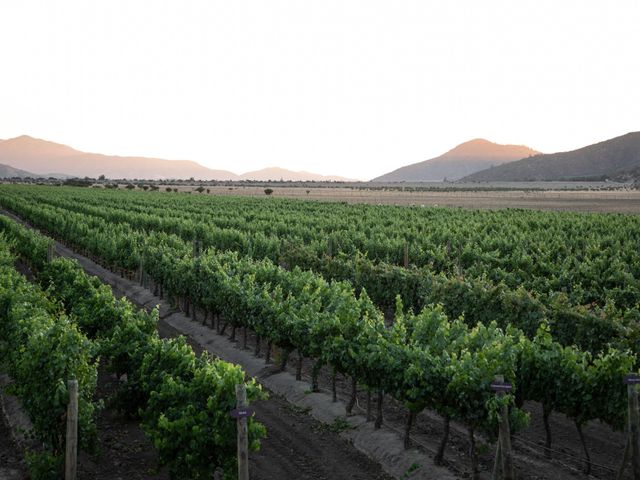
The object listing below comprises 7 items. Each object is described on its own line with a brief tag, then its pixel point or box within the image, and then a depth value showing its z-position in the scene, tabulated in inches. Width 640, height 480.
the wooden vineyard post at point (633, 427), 397.4
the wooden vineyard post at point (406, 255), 1106.1
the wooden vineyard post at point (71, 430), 404.8
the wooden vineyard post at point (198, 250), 1181.3
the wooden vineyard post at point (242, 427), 375.9
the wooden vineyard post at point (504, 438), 381.4
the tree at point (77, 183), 7145.7
